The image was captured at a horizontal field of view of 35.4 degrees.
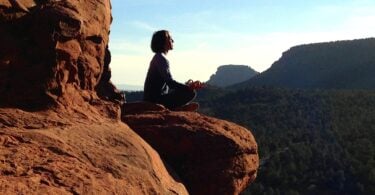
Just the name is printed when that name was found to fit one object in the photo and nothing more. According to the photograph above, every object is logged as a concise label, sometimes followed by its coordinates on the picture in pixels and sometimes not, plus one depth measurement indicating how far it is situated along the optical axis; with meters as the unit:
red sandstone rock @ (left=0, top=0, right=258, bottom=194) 5.46
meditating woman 9.73
